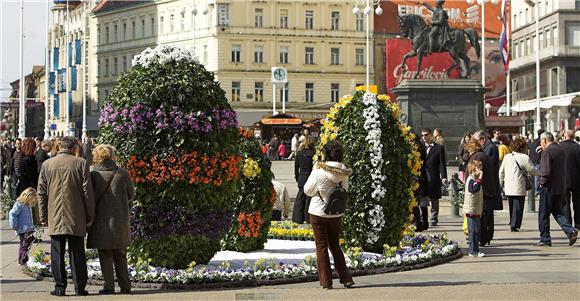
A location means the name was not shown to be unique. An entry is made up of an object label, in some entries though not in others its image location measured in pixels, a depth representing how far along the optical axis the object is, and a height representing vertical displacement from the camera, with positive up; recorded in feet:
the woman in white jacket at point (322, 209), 39.91 -1.35
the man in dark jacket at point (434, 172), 68.69 -0.08
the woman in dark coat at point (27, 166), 64.75 +0.44
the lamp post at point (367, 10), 167.90 +25.26
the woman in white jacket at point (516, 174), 63.93 -0.22
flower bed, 41.78 -3.76
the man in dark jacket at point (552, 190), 56.70 -1.02
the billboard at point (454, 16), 312.91 +43.52
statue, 141.59 +16.53
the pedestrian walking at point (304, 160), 68.58 +0.72
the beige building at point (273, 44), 303.89 +35.24
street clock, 264.11 +22.87
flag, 212.02 +23.55
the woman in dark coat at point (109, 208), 39.06 -1.23
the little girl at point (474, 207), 51.93 -1.71
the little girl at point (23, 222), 48.75 -2.13
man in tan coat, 38.65 -1.20
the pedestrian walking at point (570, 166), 57.26 +0.16
